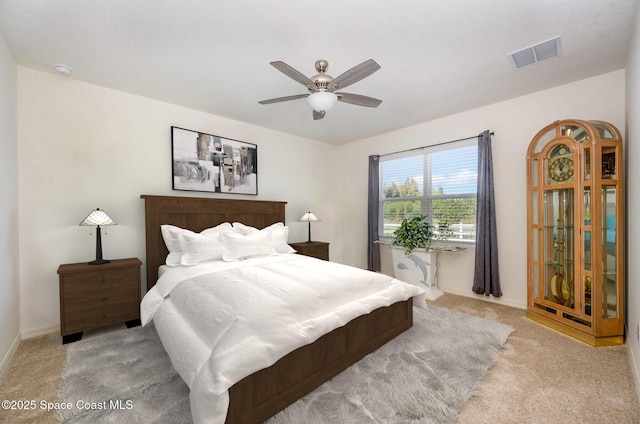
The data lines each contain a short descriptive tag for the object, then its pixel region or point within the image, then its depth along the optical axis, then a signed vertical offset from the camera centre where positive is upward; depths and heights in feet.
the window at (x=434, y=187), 12.67 +1.20
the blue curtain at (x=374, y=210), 15.72 +0.02
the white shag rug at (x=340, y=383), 5.22 -3.90
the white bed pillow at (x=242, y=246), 10.37 -1.37
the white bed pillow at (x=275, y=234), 12.01 -1.04
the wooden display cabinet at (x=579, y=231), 7.93 -0.69
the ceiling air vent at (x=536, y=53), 7.36 +4.47
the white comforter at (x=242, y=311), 4.60 -2.33
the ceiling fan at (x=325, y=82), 6.22 +3.19
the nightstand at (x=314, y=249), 14.05 -2.02
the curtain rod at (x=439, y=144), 12.06 +3.25
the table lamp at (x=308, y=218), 14.71 -0.39
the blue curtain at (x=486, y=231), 11.39 -0.90
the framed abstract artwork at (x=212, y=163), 11.49 +2.21
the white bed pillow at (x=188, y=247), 9.76 -1.29
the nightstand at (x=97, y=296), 8.11 -2.64
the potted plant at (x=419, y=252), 12.76 -2.03
